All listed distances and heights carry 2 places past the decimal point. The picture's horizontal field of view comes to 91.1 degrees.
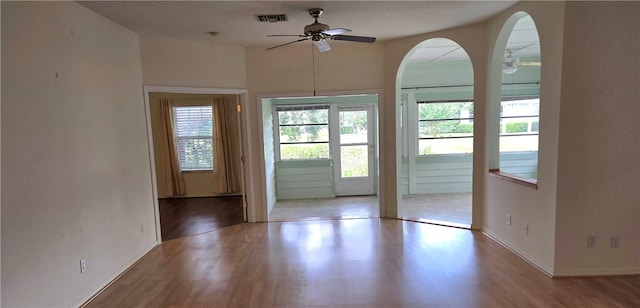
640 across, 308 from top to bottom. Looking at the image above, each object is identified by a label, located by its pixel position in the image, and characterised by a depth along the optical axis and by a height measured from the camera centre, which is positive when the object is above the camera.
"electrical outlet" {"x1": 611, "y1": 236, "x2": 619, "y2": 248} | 2.76 -1.05
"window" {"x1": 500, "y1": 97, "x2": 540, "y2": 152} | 6.18 +0.04
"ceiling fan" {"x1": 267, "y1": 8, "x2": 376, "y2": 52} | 2.90 +0.93
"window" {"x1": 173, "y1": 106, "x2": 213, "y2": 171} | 6.63 +0.02
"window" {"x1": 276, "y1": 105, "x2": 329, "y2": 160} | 6.46 +0.03
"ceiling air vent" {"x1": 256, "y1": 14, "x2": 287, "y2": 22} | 3.17 +1.20
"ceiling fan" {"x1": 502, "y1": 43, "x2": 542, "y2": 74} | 4.36 +0.85
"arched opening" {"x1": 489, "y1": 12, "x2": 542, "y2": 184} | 6.04 +0.15
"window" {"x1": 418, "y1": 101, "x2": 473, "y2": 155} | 6.34 +0.03
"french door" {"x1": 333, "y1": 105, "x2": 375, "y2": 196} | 6.52 -0.44
